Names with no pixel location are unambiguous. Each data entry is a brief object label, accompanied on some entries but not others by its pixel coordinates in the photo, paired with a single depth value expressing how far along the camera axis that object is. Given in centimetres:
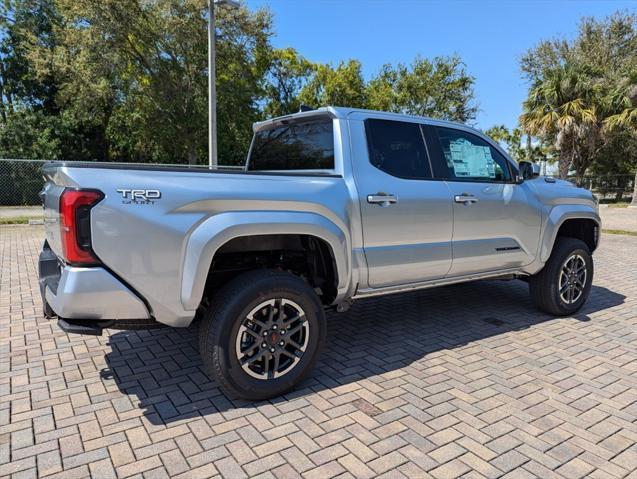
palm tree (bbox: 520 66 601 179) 2159
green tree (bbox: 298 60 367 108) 2878
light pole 1066
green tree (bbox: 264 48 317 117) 2917
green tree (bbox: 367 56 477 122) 2988
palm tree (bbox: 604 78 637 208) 2217
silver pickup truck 262
